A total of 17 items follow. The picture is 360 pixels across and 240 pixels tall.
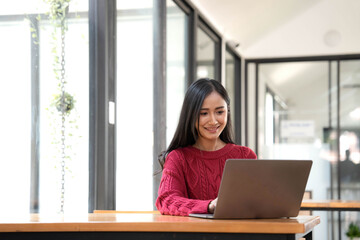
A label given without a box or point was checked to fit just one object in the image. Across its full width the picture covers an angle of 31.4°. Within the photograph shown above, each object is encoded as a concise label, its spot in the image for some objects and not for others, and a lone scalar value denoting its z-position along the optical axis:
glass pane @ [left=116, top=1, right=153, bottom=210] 4.08
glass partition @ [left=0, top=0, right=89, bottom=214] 3.05
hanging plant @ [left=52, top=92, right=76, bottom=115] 3.34
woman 2.46
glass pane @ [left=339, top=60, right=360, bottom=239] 8.15
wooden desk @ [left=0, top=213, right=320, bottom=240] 1.75
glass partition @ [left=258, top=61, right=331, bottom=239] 8.30
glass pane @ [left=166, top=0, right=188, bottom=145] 5.12
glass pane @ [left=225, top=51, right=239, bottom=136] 7.81
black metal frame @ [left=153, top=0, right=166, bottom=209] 4.71
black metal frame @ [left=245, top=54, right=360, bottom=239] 8.19
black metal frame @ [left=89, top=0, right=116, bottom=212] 3.64
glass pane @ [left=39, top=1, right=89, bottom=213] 3.30
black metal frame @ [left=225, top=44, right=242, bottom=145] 8.39
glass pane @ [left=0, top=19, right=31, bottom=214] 3.01
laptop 1.91
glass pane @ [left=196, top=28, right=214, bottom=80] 6.21
